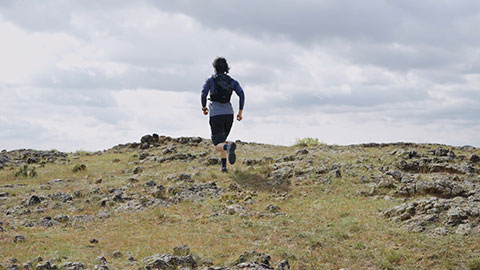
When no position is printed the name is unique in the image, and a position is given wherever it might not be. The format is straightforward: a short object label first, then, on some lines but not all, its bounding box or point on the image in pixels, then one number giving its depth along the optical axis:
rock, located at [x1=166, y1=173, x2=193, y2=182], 15.77
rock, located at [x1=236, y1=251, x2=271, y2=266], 7.66
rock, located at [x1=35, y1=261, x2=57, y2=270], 7.95
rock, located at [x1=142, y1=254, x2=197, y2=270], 7.81
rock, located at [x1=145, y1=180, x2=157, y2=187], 15.54
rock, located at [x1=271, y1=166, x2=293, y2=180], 15.10
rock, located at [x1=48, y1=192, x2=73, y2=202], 14.83
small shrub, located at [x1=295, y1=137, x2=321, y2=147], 26.96
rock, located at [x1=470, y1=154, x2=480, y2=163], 16.22
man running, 15.82
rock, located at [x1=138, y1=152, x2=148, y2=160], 22.08
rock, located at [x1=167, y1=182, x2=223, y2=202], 13.80
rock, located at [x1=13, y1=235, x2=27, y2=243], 10.31
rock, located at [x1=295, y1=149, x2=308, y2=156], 18.67
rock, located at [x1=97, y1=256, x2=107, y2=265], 8.35
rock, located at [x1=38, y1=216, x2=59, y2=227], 12.21
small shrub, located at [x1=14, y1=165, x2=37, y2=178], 19.48
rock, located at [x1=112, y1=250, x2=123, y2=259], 8.94
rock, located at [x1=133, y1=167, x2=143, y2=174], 18.48
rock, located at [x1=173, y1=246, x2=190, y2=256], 8.44
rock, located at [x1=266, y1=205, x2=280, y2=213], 11.77
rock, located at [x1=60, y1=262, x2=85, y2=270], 7.91
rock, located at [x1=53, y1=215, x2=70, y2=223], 12.52
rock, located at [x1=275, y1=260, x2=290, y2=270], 7.54
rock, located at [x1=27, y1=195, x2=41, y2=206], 14.20
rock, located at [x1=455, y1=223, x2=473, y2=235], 8.91
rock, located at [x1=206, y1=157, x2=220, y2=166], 18.43
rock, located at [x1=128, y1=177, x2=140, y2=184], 16.48
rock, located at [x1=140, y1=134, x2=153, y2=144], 26.73
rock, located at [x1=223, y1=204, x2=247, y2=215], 11.82
